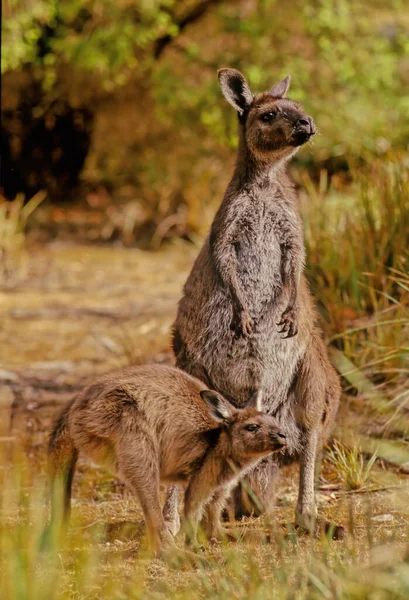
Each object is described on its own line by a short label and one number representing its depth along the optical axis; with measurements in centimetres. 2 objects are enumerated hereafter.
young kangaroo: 810
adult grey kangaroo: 913
